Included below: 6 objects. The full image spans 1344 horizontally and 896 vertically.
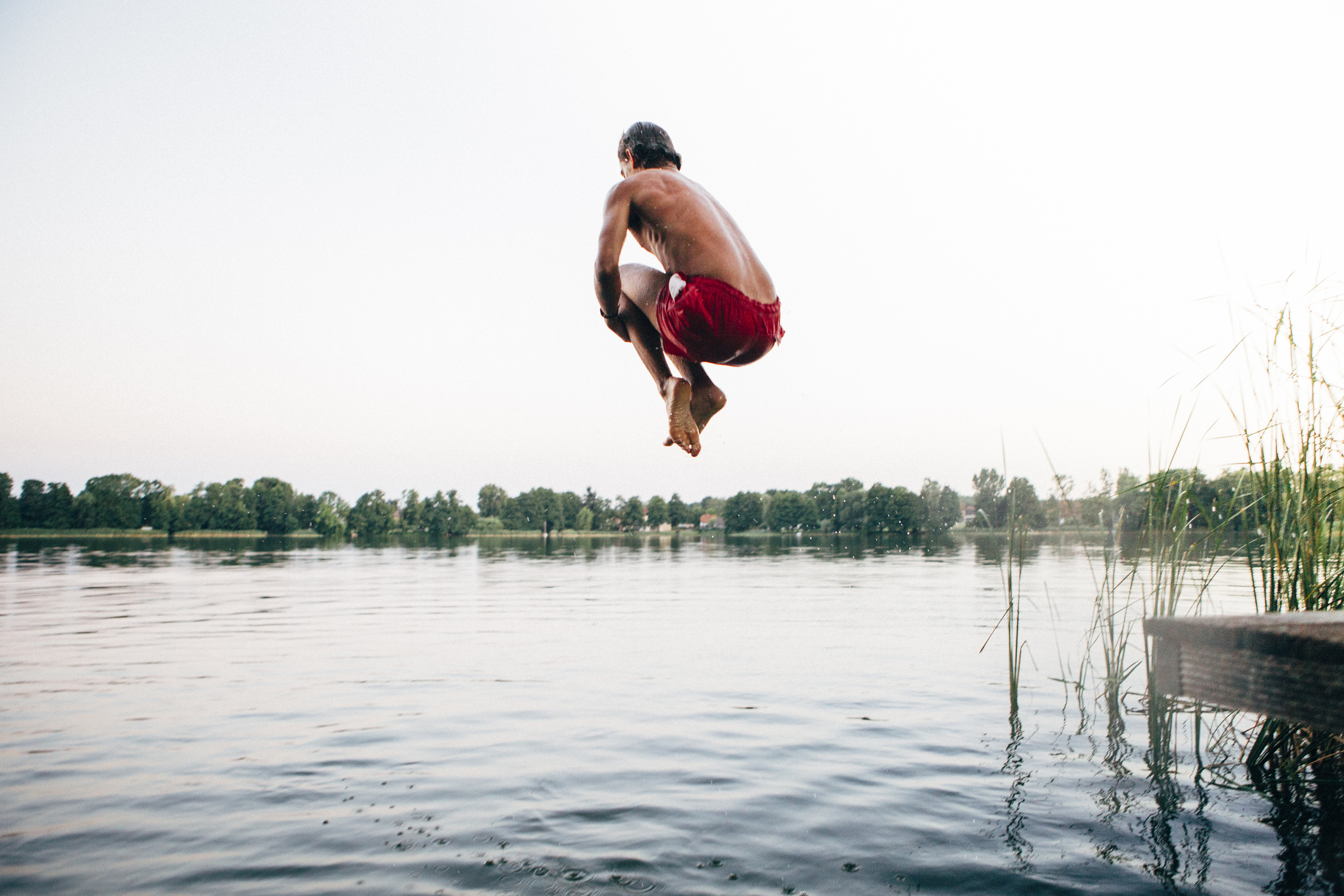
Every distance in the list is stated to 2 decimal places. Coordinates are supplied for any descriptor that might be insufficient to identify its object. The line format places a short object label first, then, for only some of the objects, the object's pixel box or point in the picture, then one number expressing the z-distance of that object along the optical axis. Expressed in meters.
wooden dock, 1.53
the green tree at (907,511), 91.06
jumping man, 3.52
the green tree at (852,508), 96.19
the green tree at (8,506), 95.69
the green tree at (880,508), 94.56
